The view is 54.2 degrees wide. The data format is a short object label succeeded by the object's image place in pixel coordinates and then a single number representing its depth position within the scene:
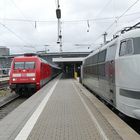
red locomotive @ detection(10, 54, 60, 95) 10.50
